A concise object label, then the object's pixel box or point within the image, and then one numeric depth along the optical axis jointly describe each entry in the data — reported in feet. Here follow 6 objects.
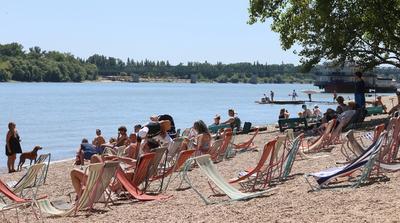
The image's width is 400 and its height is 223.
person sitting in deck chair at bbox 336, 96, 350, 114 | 62.90
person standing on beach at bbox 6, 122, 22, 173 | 56.85
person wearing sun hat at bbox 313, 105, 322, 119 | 83.68
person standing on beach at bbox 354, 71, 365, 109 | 69.67
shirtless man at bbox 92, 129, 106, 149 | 59.88
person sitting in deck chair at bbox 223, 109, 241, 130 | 73.67
